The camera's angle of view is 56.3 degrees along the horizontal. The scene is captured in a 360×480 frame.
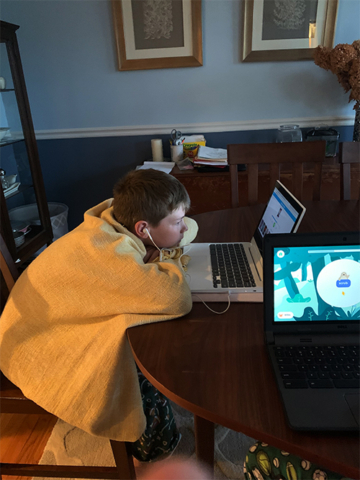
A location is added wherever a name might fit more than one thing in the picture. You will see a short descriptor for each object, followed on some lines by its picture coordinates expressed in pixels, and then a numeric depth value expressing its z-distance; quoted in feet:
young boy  2.60
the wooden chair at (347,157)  5.19
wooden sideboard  7.16
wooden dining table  1.67
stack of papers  7.41
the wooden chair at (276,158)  5.28
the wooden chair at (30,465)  3.15
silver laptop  2.88
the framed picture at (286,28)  7.34
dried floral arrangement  6.63
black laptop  2.01
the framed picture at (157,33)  7.47
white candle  8.25
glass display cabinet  6.79
